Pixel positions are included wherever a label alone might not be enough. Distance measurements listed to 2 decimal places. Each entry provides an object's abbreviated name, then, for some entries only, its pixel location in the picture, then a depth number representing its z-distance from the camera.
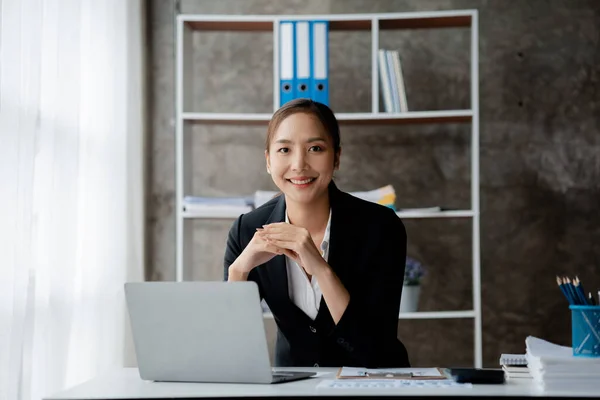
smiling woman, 2.07
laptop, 1.64
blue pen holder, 1.68
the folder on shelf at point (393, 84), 3.52
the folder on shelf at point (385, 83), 3.51
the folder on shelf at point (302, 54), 3.47
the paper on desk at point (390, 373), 1.76
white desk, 1.53
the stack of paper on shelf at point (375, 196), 3.48
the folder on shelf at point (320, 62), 3.46
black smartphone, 1.68
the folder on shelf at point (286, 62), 3.47
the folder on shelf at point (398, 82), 3.52
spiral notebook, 1.87
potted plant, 3.50
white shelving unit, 3.46
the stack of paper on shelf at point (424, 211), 3.48
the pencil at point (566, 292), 1.72
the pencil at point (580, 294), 1.71
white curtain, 2.38
